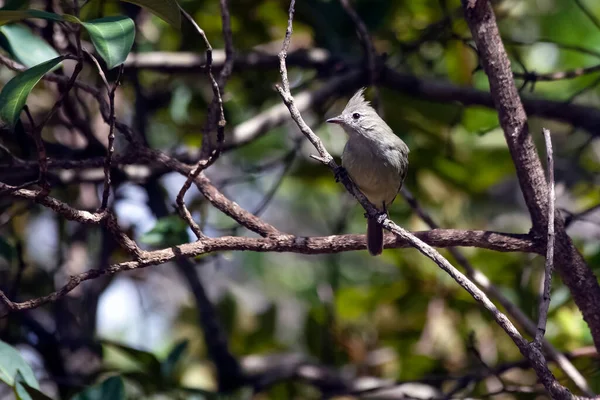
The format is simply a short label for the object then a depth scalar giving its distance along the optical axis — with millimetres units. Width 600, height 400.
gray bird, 7793
